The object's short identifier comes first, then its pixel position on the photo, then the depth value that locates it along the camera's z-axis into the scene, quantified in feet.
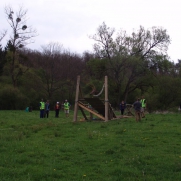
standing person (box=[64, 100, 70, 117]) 104.01
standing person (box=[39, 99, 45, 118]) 94.63
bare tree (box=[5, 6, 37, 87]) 184.96
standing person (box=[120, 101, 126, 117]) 108.27
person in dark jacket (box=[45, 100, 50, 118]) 96.73
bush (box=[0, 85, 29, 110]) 167.73
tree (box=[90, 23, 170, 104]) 177.06
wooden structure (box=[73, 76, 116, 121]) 74.38
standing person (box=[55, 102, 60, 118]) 99.81
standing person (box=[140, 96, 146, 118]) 92.27
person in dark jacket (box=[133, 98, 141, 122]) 69.15
